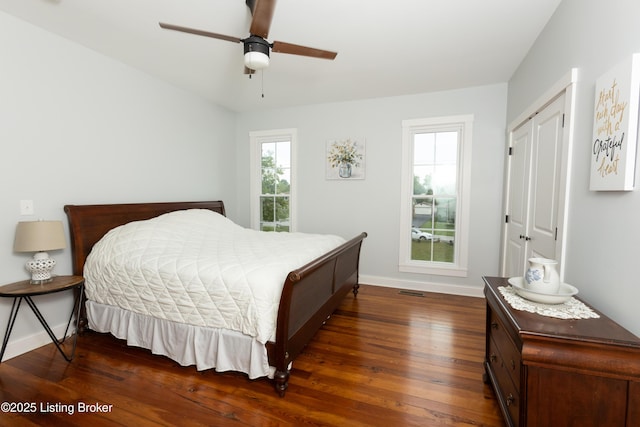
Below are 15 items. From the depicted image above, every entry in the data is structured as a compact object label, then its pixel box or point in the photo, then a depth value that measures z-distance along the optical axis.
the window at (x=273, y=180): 4.47
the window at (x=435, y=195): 3.69
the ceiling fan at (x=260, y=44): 1.82
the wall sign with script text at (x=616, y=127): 1.23
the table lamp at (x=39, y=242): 2.06
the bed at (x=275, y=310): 1.83
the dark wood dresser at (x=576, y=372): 1.04
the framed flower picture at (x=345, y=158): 4.07
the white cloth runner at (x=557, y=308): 1.27
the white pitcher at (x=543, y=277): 1.36
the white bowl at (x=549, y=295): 1.35
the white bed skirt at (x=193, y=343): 1.88
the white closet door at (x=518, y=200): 2.67
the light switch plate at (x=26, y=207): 2.24
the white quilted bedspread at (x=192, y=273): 1.87
